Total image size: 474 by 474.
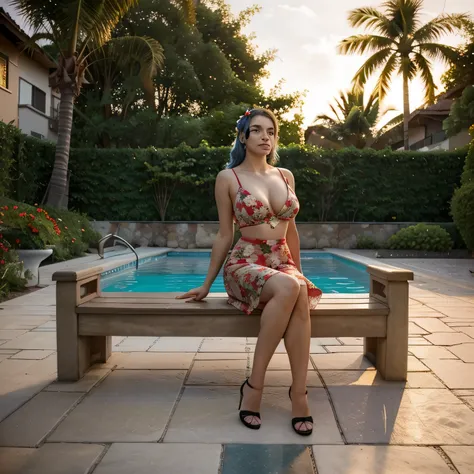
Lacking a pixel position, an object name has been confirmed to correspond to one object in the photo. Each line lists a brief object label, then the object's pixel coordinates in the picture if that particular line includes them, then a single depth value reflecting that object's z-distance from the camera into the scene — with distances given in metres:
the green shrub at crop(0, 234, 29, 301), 5.77
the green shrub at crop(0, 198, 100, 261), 6.53
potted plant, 6.38
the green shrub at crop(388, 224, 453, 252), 11.73
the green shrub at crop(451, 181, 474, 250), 8.86
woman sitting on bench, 2.42
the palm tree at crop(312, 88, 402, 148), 31.77
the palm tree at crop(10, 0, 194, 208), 10.71
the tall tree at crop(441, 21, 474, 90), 19.08
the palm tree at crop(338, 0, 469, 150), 19.11
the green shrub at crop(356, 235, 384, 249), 13.09
